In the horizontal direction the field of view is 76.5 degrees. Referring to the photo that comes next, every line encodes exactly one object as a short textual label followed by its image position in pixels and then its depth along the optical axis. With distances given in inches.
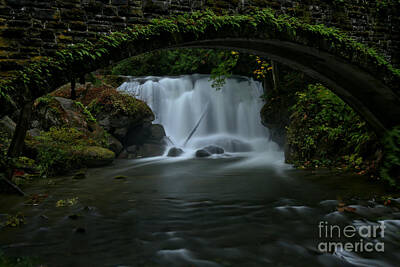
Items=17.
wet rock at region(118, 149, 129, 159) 496.7
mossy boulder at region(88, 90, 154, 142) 512.5
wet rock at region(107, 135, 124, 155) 478.3
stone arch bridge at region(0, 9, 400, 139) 161.9
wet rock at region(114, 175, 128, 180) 291.8
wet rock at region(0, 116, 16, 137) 292.6
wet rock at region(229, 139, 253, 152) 572.7
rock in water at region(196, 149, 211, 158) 496.5
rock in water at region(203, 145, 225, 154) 518.6
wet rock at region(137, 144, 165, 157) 521.3
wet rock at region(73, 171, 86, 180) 282.7
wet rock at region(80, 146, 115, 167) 348.8
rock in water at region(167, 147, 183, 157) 511.8
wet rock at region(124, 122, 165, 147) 554.9
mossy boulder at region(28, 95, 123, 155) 377.4
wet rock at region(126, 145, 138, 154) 521.7
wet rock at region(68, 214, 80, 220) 155.7
